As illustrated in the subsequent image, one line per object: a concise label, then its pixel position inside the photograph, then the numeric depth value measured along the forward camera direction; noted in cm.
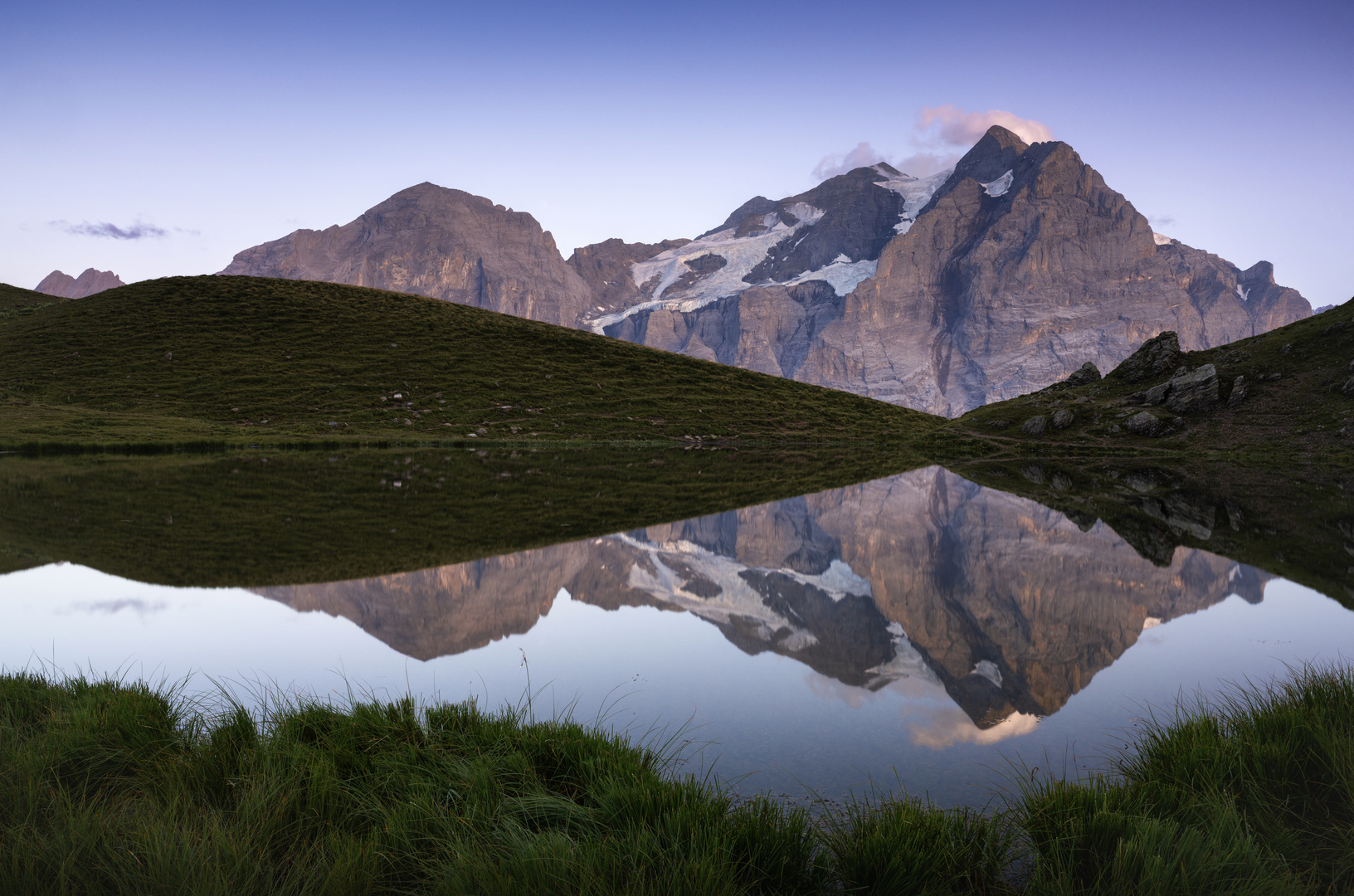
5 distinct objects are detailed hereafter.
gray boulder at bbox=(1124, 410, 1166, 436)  6619
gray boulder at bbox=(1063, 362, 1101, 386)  9112
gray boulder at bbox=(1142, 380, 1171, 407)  7181
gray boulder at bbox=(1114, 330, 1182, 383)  7962
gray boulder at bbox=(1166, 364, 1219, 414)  6781
